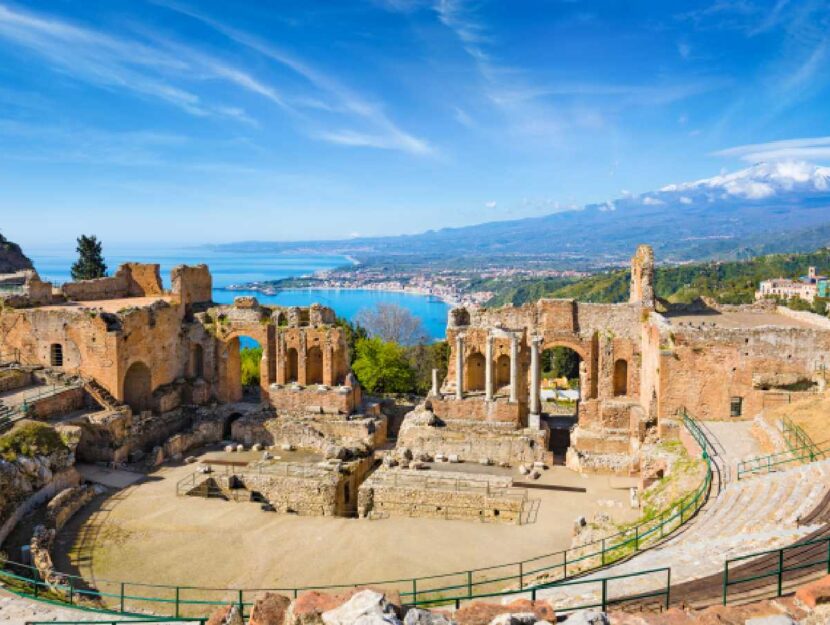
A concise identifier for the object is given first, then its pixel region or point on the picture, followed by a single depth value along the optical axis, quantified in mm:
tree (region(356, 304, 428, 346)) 54531
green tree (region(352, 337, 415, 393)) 38594
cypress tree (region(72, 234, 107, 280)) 47844
